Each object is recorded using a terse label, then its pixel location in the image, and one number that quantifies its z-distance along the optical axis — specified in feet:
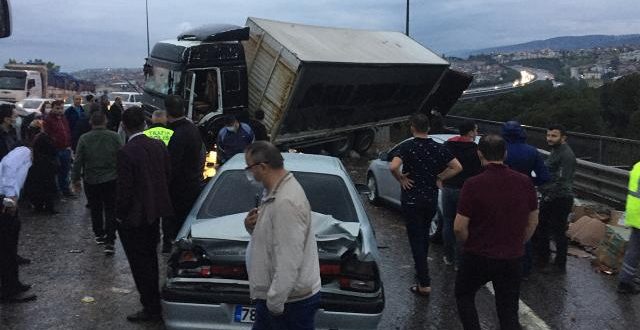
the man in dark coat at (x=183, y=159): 20.85
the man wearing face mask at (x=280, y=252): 9.59
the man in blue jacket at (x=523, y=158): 19.99
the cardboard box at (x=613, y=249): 23.76
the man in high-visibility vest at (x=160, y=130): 21.50
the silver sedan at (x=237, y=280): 13.28
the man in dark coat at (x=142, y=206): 15.93
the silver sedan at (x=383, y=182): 32.19
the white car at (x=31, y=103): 79.95
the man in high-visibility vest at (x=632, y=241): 19.97
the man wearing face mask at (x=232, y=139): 28.89
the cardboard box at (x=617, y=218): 28.26
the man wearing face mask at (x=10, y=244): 17.12
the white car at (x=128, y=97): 115.61
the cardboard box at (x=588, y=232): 27.04
